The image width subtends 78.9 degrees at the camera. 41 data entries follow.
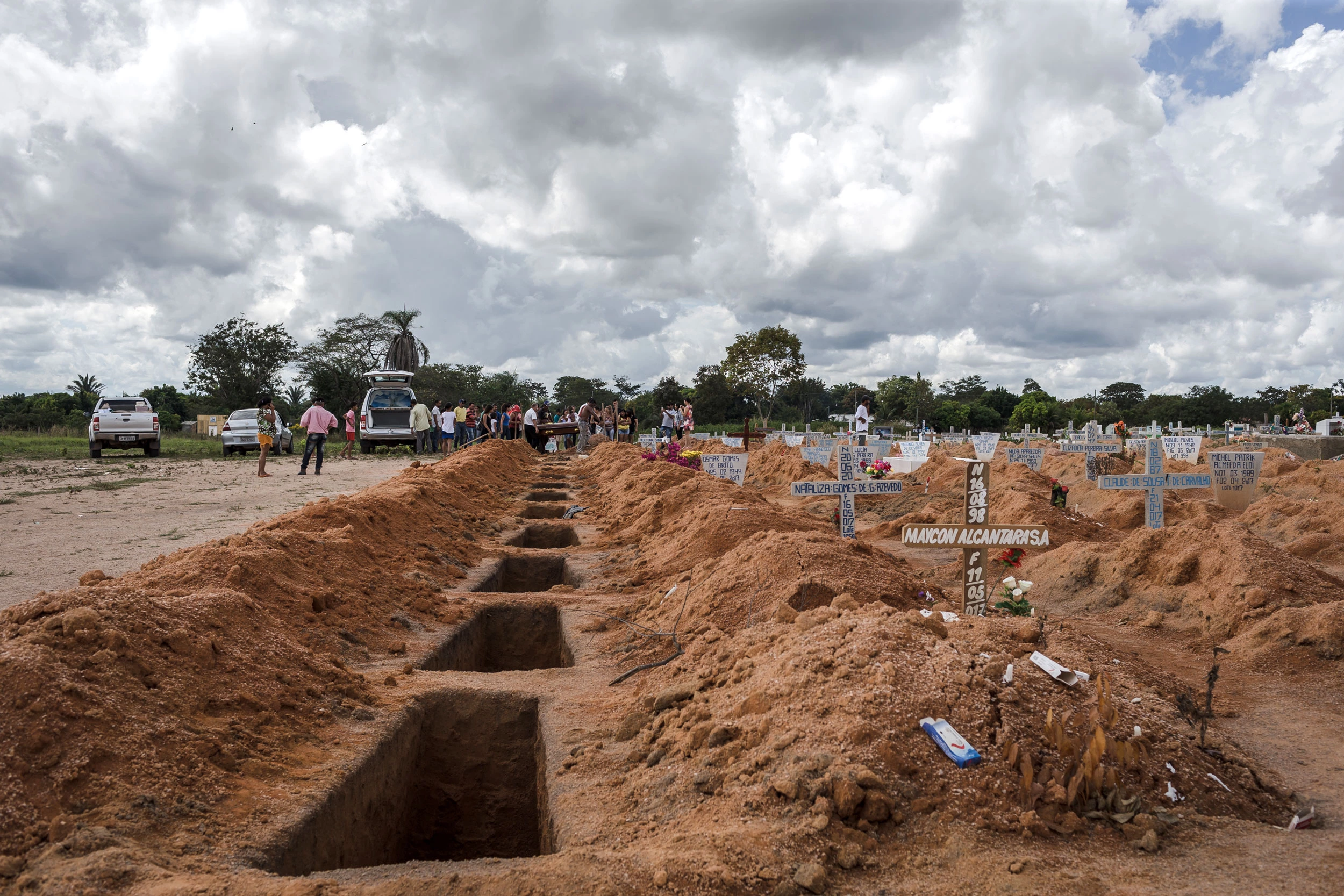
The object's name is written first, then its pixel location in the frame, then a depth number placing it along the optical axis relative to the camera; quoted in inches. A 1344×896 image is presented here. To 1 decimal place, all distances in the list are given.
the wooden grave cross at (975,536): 195.5
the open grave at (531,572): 346.0
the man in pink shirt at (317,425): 628.7
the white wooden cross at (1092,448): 616.7
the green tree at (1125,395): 2728.8
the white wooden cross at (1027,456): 707.4
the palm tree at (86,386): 2527.1
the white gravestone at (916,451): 756.6
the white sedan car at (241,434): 936.3
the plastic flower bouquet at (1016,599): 198.4
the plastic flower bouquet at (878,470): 496.7
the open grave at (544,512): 507.5
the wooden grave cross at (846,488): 295.3
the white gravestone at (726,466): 532.4
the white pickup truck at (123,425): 826.2
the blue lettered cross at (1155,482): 347.9
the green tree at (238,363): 1733.5
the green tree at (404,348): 1987.0
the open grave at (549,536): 441.4
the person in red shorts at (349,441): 885.2
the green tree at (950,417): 2263.8
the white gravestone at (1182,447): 718.5
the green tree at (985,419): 2325.3
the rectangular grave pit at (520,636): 256.5
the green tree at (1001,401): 2599.4
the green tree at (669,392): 2299.5
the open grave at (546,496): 589.3
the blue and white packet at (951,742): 112.2
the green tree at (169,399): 2417.6
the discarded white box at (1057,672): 130.3
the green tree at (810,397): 2040.6
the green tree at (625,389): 3041.3
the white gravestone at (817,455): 853.0
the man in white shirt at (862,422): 837.2
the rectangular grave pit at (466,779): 163.0
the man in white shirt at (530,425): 1070.4
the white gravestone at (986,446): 811.4
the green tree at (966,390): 2945.4
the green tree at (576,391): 2962.6
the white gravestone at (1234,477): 468.1
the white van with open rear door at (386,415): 1001.5
